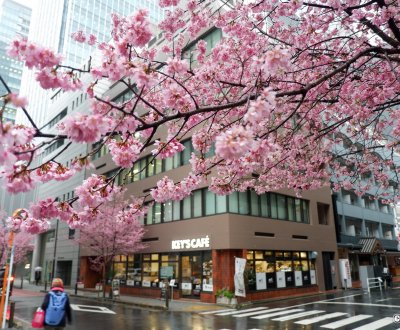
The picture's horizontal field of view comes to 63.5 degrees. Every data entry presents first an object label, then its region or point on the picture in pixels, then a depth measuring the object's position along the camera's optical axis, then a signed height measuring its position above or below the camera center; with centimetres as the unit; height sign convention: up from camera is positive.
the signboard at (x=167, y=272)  2344 -128
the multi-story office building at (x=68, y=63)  3978 +5493
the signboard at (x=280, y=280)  2314 -185
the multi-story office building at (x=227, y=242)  2114 +84
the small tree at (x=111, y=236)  2496 +134
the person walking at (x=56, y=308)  751 -124
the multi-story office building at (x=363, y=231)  3375 +268
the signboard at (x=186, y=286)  2212 -216
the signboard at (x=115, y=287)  2341 -234
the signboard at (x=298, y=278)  2480 -183
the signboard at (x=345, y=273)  2955 -176
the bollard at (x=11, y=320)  1218 -242
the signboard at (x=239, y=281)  1917 -158
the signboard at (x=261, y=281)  2161 -181
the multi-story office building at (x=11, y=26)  11988 +9073
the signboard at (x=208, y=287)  2055 -208
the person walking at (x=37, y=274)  4170 -259
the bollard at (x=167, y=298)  1848 -247
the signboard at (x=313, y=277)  2636 -188
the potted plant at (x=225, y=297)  1916 -251
